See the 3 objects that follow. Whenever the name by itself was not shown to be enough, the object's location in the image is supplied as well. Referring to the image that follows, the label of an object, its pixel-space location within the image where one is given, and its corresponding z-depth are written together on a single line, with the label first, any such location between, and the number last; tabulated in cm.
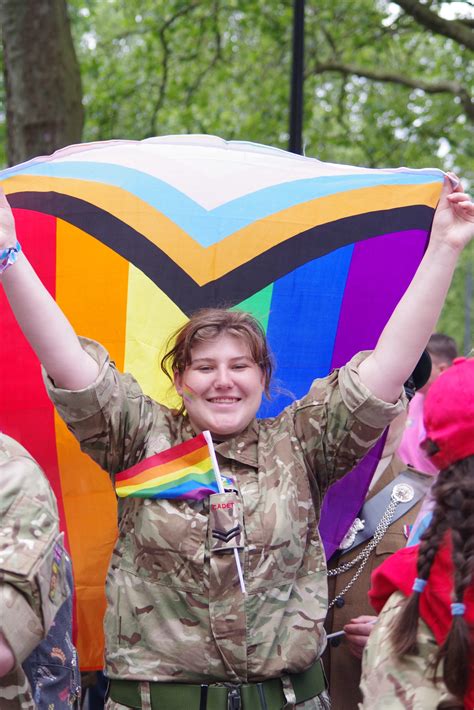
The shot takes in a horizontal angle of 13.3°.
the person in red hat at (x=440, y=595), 292
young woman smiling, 330
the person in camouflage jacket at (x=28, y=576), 288
